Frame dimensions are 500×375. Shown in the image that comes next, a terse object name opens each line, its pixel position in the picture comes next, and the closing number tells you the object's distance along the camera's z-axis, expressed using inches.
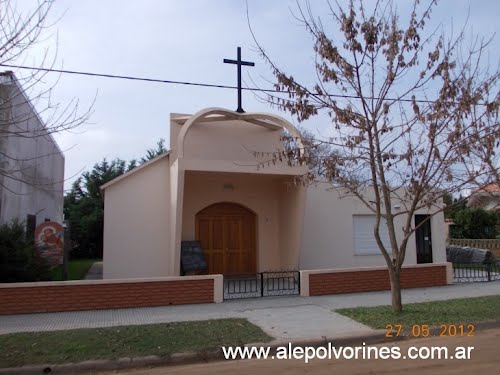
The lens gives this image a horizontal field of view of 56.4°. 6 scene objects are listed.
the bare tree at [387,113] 343.3
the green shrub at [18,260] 450.6
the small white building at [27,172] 525.7
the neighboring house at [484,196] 486.3
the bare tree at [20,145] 314.0
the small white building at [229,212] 569.6
